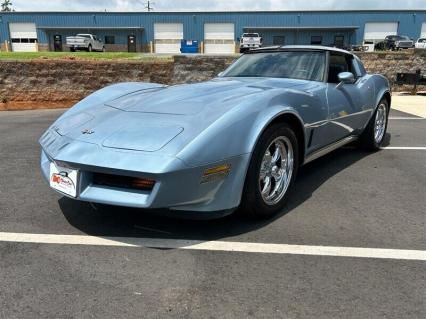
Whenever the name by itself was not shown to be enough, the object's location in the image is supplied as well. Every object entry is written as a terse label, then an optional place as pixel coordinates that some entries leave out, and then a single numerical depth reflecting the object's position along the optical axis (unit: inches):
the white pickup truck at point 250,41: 1646.8
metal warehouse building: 1987.0
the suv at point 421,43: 1580.6
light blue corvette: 105.6
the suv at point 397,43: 1578.5
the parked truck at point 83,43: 1573.6
